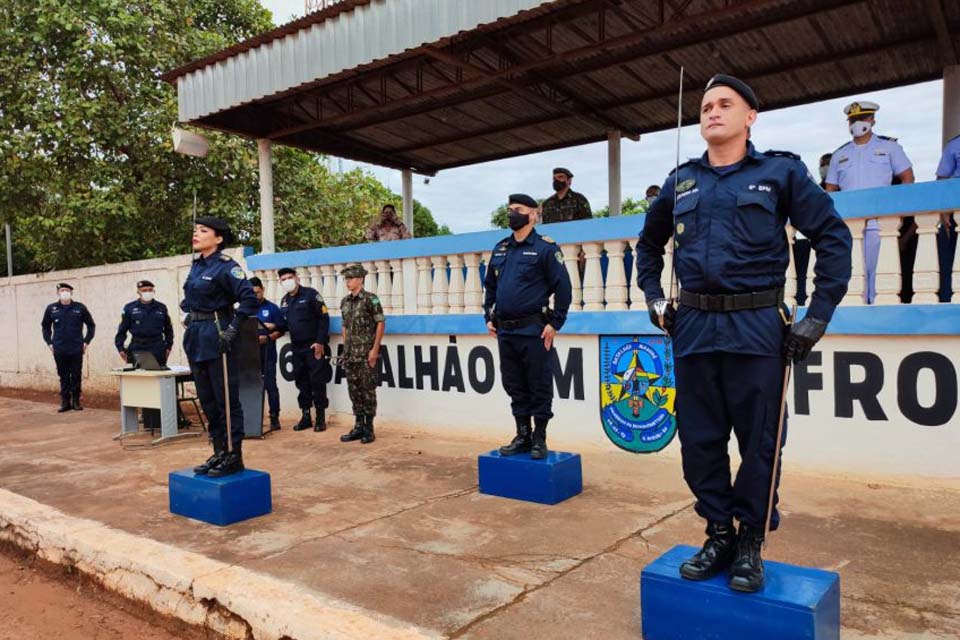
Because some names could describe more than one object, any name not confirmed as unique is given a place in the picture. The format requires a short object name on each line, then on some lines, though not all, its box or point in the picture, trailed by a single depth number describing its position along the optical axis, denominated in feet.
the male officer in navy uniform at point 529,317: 15.24
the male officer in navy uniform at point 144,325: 28.17
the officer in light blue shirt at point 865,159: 16.99
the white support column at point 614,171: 33.78
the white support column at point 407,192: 39.14
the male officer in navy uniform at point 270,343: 25.14
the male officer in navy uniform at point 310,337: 24.49
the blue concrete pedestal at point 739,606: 7.37
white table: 24.21
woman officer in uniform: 15.12
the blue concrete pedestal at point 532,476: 14.57
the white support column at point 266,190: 30.96
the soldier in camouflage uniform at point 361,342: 22.52
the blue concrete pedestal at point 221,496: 14.11
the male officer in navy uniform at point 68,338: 33.30
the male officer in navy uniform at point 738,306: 7.95
